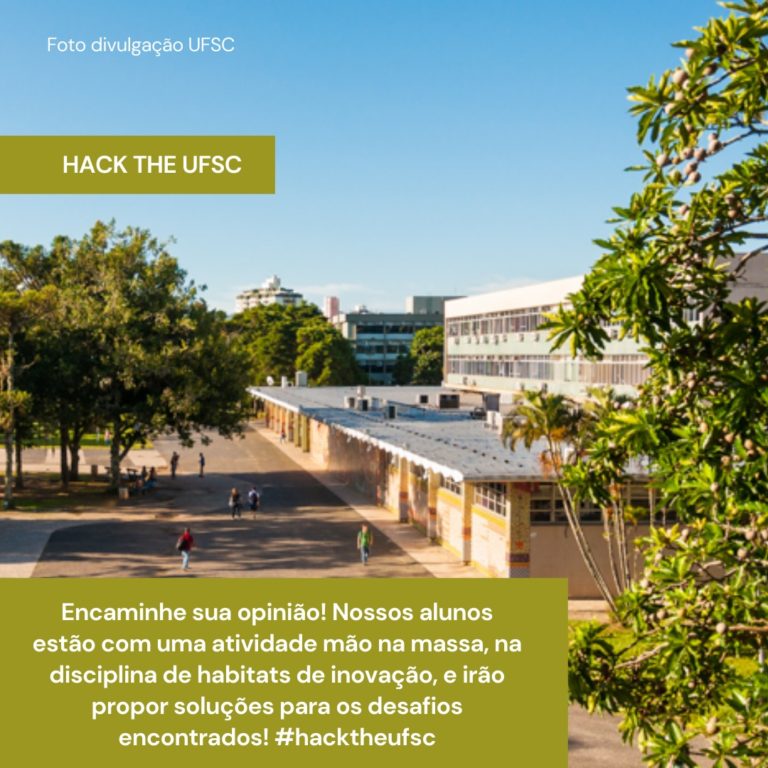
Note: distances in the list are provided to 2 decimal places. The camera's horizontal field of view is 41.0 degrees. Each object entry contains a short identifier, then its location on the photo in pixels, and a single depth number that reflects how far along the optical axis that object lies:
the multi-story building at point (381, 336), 155.88
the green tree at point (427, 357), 128.75
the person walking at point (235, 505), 43.22
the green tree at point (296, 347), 112.56
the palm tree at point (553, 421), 23.72
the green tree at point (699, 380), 7.43
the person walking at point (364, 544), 32.81
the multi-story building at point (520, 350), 44.53
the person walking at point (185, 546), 31.77
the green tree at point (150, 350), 46.41
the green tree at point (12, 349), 41.91
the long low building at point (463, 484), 29.20
